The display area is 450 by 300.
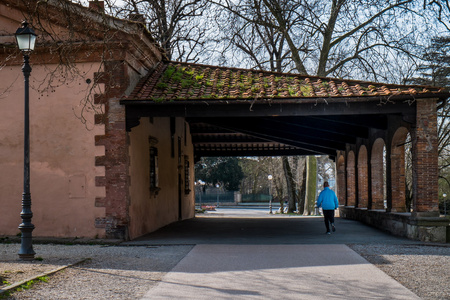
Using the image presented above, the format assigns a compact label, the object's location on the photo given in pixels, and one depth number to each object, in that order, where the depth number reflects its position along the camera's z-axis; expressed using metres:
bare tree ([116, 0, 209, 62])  26.30
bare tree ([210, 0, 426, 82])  22.66
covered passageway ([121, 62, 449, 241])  13.69
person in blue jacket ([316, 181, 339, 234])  16.31
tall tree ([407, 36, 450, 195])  22.03
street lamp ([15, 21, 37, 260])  10.16
